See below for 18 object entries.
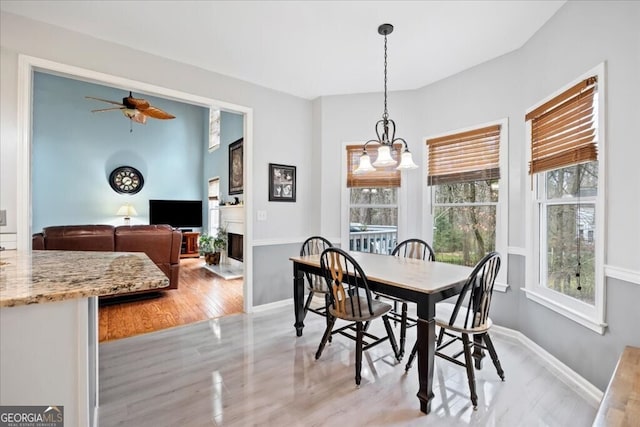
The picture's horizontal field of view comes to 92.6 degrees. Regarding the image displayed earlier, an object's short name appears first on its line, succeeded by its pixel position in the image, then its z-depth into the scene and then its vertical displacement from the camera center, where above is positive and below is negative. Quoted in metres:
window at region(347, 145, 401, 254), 3.88 +0.08
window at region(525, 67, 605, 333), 1.99 +0.08
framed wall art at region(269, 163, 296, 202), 3.82 +0.37
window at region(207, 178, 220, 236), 7.61 +0.20
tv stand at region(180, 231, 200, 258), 7.90 -0.88
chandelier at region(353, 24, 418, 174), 2.40 +0.46
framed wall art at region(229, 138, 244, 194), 6.20 +0.93
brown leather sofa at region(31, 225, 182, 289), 3.51 -0.37
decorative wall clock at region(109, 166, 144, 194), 7.26 +0.75
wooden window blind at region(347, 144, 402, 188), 3.83 +0.49
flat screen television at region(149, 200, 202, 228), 7.69 -0.02
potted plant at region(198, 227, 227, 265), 6.65 -0.76
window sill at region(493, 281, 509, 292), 2.97 -0.72
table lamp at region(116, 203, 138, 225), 7.18 -0.03
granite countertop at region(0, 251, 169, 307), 0.96 -0.26
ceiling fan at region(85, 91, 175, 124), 3.88 +1.36
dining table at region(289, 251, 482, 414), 1.86 -0.48
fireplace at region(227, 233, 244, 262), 6.12 -0.71
